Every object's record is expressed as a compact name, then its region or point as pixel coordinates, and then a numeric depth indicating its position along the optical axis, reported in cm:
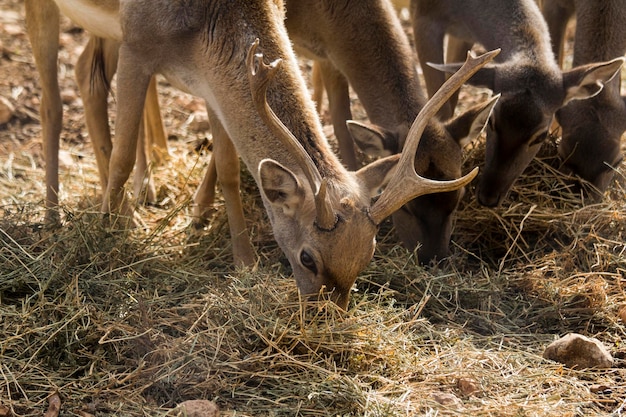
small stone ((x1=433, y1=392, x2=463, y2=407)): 1037
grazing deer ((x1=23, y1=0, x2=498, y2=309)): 1075
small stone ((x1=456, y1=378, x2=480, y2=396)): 1075
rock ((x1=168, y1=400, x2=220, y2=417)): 979
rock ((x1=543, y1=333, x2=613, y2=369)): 1149
